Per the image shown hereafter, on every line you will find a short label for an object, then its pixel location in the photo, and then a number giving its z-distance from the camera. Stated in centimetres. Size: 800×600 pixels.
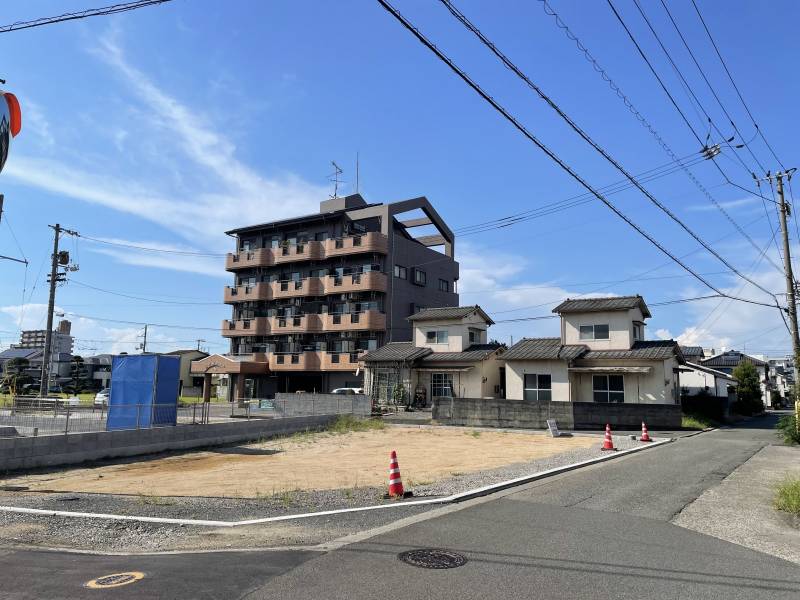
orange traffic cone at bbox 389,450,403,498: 959
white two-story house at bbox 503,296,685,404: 2888
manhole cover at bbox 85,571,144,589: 511
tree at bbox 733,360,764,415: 4275
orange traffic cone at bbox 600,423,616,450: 1775
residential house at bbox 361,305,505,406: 3550
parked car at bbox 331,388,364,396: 3934
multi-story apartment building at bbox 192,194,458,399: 4350
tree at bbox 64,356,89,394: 6147
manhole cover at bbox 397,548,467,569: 571
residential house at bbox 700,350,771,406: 6034
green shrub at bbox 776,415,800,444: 2003
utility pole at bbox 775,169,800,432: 2112
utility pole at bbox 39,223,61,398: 3241
